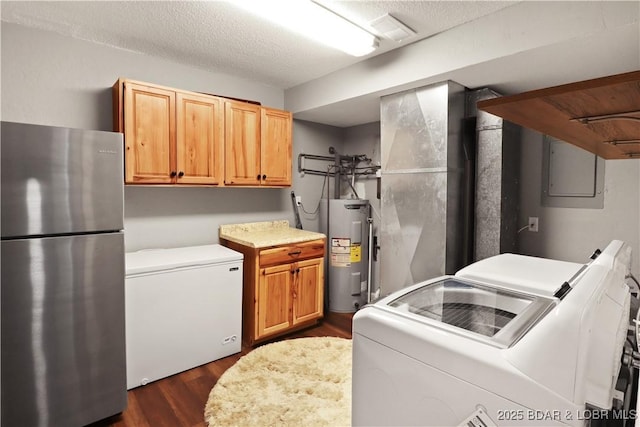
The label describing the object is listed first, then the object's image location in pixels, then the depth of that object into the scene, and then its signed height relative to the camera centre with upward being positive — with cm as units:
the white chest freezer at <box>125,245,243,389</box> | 229 -83
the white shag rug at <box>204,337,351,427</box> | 197 -129
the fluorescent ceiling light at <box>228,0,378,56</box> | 193 +116
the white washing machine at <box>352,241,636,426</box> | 69 -36
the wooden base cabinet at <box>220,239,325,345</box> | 289 -81
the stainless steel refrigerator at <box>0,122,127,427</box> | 165 -42
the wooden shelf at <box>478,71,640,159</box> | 69 +25
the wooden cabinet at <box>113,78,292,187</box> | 247 +54
